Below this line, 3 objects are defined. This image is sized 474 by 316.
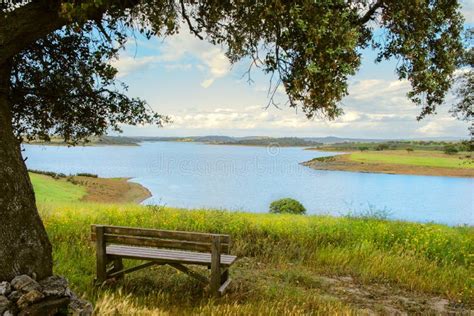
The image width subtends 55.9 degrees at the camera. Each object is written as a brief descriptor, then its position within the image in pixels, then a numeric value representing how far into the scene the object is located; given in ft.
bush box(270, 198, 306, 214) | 103.24
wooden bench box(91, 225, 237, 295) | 27.32
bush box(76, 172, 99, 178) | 202.92
